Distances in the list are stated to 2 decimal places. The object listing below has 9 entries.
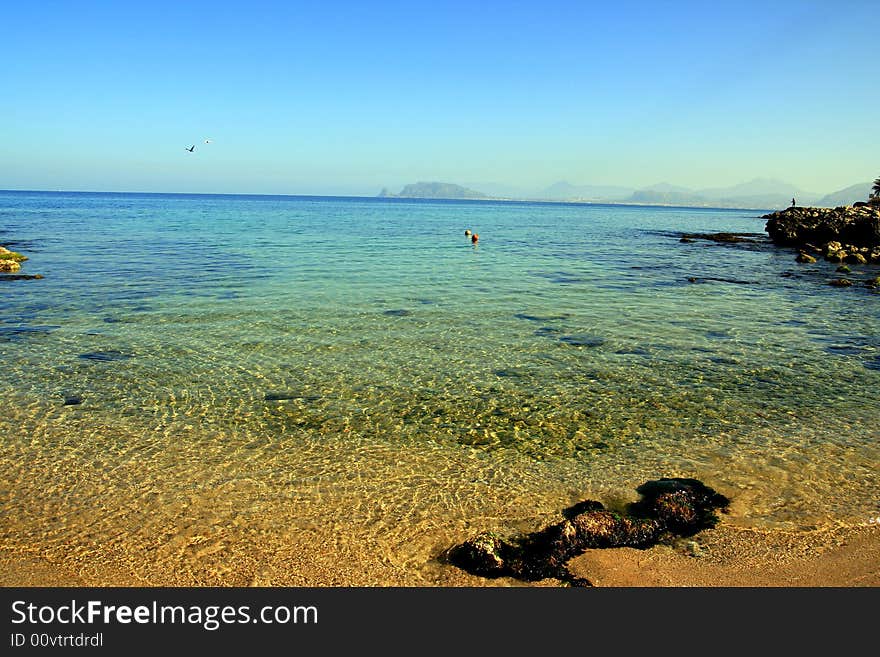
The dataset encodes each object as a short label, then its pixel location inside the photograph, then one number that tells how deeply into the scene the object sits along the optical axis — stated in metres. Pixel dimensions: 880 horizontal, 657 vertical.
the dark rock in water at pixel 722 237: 57.31
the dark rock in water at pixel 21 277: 23.34
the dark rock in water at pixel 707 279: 28.11
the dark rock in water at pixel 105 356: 12.52
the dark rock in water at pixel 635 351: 13.90
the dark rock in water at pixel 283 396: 10.48
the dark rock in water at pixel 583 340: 14.81
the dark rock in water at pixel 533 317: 17.59
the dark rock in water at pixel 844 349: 14.38
